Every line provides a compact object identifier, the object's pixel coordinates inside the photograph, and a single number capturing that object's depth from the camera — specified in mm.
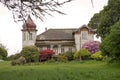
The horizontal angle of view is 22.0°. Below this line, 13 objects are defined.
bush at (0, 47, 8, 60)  64694
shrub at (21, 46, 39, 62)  47289
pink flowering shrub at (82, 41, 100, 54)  51322
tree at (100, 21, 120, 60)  27820
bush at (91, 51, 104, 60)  43533
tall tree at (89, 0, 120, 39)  48220
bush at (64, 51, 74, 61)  48575
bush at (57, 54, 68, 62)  44974
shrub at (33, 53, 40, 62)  47821
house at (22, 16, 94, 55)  56153
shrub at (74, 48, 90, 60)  46979
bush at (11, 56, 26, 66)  38860
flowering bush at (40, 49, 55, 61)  48929
